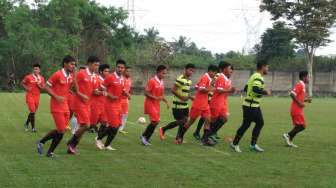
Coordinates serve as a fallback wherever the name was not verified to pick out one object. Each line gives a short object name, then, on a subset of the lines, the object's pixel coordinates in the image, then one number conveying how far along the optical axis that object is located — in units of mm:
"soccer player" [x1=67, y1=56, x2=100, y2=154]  12461
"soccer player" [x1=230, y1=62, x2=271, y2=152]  13555
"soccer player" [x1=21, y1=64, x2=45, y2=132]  18281
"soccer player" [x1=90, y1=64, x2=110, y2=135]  14477
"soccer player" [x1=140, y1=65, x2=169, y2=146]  14820
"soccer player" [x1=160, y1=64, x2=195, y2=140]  15314
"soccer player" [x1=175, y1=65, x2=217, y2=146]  15145
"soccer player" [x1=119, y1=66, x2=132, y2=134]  16659
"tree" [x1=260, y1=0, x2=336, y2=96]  61062
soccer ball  21875
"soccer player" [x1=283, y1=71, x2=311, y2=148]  15280
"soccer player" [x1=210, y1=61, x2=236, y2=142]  15008
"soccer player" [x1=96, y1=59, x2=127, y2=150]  13711
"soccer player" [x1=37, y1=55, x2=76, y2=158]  11898
